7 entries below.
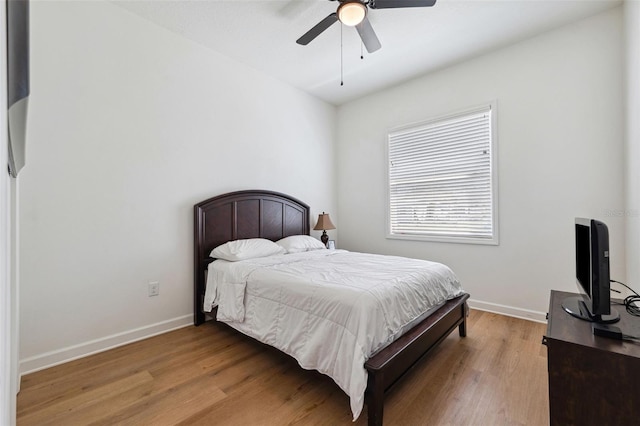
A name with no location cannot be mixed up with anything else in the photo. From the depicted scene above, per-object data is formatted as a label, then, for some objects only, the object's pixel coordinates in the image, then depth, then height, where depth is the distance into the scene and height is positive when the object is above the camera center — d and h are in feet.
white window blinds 10.32 +1.32
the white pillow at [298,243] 10.69 -1.19
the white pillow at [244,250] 8.77 -1.19
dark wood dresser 3.51 -2.18
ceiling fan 6.26 +4.66
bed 4.79 -1.16
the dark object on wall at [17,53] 1.83 +1.08
